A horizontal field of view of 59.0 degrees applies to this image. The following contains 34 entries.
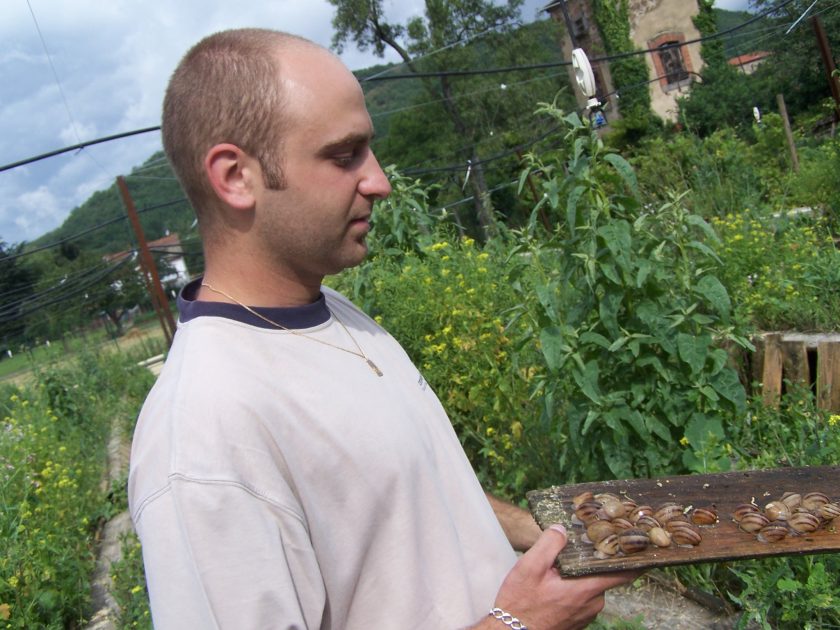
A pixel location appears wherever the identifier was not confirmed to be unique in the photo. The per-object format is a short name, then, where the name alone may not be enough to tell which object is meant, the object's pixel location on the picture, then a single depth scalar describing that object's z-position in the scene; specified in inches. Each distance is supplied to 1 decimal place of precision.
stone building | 1245.7
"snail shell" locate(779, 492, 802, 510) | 61.9
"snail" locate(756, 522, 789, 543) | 57.7
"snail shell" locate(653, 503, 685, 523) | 61.0
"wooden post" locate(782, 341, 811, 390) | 155.9
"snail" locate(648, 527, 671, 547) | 57.8
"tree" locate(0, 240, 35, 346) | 845.7
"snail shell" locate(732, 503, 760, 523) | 61.7
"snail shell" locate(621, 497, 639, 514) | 62.7
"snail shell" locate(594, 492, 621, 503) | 63.8
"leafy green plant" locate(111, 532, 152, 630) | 153.4
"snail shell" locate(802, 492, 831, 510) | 61.3
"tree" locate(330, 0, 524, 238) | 1286.9
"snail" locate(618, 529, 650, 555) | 56.8
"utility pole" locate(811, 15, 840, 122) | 325.8
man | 44.8
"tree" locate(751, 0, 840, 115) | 893.8
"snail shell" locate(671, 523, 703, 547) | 58.2
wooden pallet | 148.3
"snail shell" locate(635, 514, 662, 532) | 59.9
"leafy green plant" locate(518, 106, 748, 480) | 123.3
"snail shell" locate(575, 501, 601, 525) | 60.7
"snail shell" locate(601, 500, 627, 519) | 61.0
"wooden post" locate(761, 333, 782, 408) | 156.7
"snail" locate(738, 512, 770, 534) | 59.7
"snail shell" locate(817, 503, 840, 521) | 60.4
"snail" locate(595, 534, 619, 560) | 56.2
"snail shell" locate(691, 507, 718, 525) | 61.6
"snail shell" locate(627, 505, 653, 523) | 61.3
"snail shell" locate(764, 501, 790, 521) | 60.2
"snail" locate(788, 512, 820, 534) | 58.8
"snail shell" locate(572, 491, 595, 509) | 63.7
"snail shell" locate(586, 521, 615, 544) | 57.8
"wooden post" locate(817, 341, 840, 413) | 144.1
